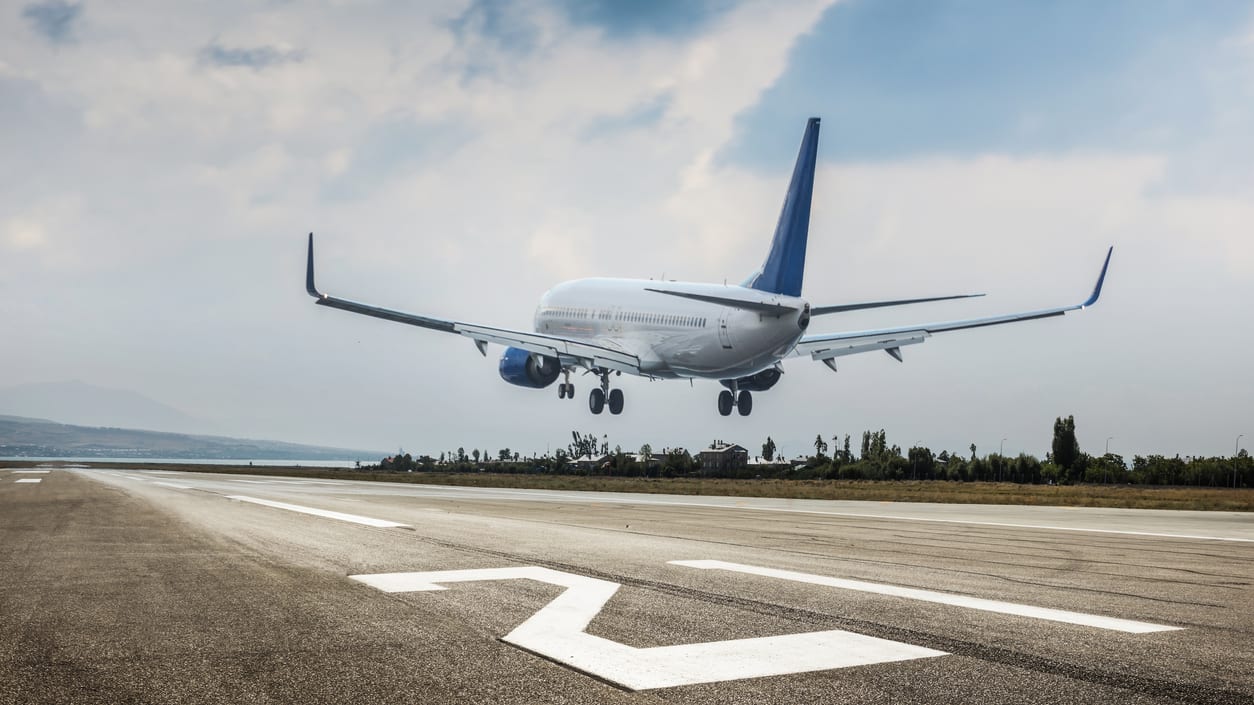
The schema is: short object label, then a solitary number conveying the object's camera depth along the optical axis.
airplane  42.03
